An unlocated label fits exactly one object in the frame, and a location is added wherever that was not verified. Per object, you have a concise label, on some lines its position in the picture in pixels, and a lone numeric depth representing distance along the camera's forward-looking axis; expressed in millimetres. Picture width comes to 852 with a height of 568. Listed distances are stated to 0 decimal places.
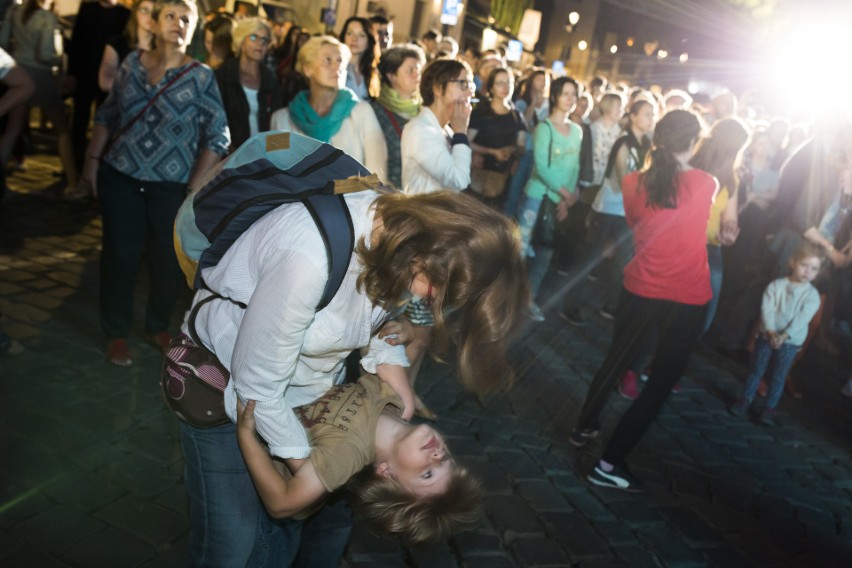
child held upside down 2037
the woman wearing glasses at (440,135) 4340
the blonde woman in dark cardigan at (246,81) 5707
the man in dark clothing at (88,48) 8344
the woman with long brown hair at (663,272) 4164
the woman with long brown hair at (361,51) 6461
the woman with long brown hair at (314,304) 1731
